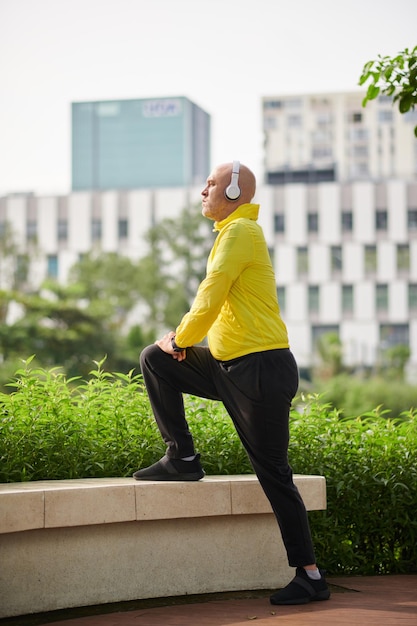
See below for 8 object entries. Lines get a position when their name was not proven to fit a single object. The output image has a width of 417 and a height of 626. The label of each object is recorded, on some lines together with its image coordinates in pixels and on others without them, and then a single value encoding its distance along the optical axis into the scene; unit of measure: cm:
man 473
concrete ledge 454
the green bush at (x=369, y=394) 5731
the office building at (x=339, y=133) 12425
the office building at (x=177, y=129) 18488
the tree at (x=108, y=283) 6644
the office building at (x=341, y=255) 7650
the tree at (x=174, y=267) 6800
